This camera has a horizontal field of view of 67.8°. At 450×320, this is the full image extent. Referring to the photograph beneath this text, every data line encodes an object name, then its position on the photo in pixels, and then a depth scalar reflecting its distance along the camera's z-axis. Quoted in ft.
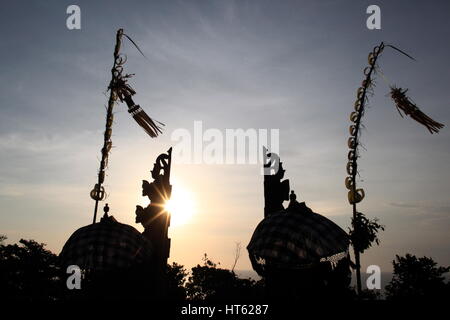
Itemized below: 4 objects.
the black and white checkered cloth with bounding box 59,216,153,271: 29.09
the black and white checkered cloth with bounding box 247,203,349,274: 24.59
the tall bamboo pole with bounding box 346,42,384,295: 38.22
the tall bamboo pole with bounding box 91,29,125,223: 41.83
